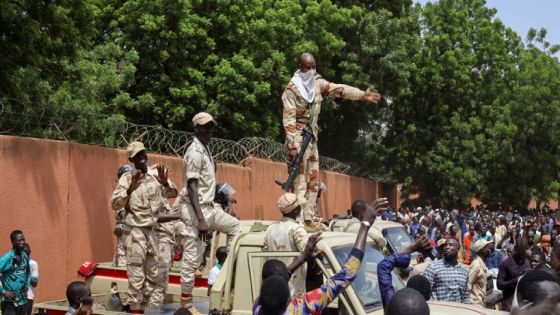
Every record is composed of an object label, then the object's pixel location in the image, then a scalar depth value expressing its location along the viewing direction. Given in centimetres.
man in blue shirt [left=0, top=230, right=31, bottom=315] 924
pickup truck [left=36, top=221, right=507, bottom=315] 584
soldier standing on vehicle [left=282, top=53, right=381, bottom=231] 888
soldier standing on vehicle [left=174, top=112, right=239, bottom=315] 724
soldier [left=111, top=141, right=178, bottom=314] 759
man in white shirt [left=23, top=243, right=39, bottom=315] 1007
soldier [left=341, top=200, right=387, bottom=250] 703
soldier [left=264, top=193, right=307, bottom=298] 604
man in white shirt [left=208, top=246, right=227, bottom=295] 804
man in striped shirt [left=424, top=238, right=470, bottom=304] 837
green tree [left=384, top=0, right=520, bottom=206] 3469
